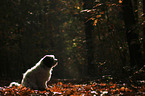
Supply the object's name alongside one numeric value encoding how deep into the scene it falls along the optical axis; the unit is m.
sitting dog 8.36
